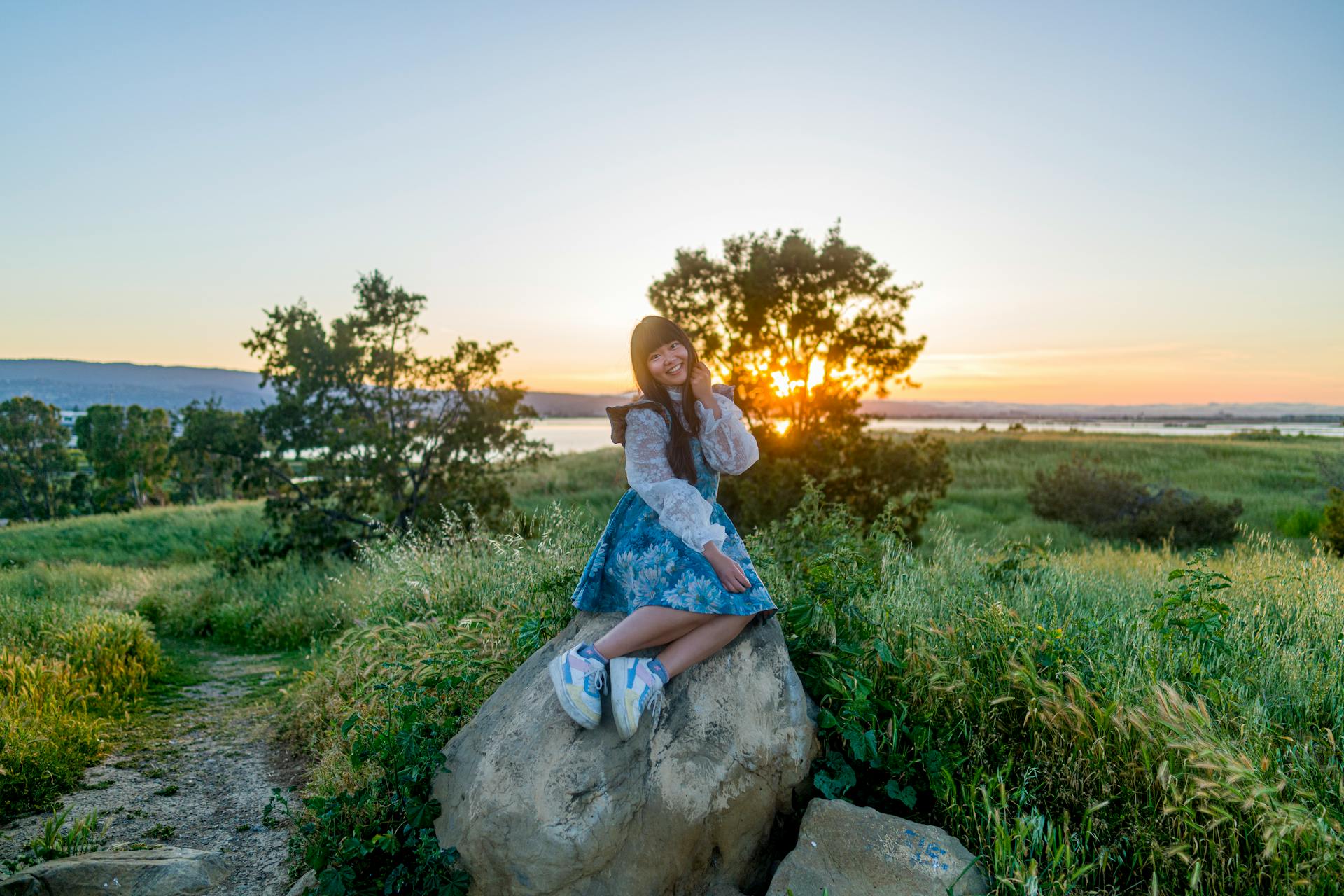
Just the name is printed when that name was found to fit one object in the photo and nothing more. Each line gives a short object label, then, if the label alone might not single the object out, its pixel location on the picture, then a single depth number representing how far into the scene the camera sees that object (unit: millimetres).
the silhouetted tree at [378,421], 12664
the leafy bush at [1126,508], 18234
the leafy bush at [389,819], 3623
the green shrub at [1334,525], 13695
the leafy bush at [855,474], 13891
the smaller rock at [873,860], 3244
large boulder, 3496
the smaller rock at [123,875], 3662
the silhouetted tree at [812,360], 14188
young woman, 3760
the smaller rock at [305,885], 3857
